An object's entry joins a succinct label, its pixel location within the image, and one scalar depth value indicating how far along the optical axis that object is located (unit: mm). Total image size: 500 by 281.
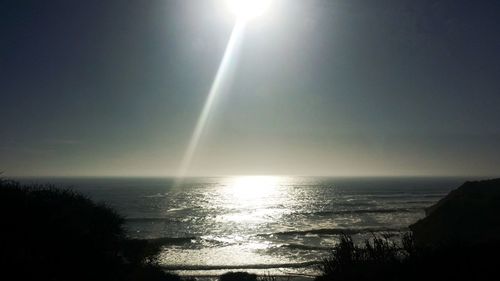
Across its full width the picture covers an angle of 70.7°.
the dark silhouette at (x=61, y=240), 9305
